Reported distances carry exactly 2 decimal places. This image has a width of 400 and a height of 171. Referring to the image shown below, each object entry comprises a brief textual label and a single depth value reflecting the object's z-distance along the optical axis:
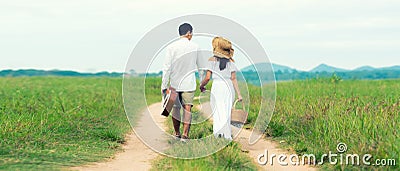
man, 8.34
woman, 8.32
